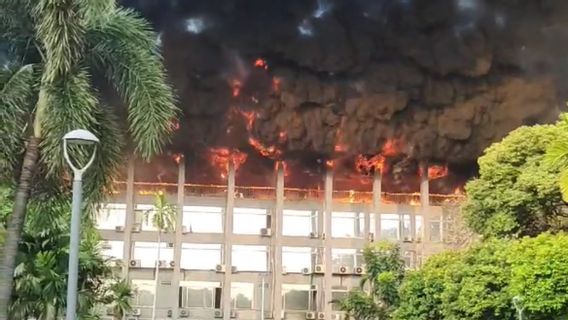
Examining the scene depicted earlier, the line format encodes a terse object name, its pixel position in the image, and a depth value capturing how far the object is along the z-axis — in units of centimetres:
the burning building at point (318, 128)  4816
